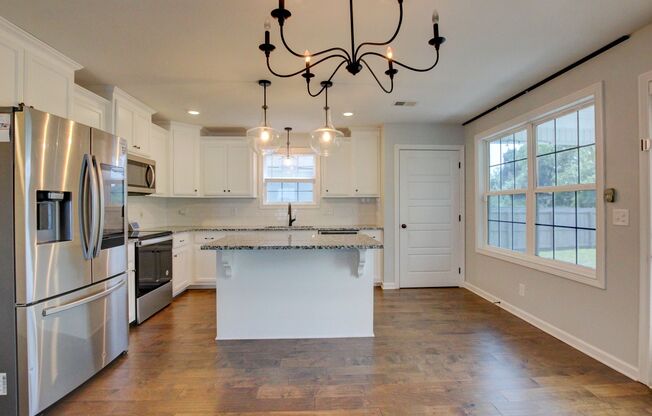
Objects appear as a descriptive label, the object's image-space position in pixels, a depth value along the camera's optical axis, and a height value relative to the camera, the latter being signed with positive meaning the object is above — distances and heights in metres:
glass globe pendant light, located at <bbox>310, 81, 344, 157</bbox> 2.72 +0.59
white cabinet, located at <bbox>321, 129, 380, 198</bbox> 4.79 +0.59
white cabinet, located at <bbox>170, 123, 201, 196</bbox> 4.50 +0.72
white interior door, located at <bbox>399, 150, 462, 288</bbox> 4.57 -0.16
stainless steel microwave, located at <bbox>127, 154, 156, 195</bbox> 3.38 +0.38
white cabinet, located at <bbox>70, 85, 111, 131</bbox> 2.81 +0.95
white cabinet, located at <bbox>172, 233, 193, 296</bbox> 4.01 -0.73
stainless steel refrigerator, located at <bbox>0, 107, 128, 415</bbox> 1.75 -0.30
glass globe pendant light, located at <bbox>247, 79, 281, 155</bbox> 2.72 +0.60
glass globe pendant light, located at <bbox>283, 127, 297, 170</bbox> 5.05 +0.77
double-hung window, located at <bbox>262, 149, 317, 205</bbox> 5.16 +0.47
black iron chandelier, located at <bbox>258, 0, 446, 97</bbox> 1.34 +0.80
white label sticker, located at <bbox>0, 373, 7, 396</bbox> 1.76 -0.96
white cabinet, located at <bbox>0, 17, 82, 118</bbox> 2.09 +0.99
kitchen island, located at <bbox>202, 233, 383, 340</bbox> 2.84 -0.78
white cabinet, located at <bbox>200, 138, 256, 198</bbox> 4.78 +0.61
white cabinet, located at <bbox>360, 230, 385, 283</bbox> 4.58 -0.75
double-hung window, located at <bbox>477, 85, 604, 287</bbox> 2.58 +0.16
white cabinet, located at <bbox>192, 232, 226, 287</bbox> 4.50 -0.80
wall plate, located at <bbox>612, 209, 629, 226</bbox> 2.23 -0.08
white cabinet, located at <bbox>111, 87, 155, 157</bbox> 3.26 +0.98
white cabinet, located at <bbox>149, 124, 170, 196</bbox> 4.04 +0.72
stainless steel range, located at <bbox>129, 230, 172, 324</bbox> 3.21 -0.70
